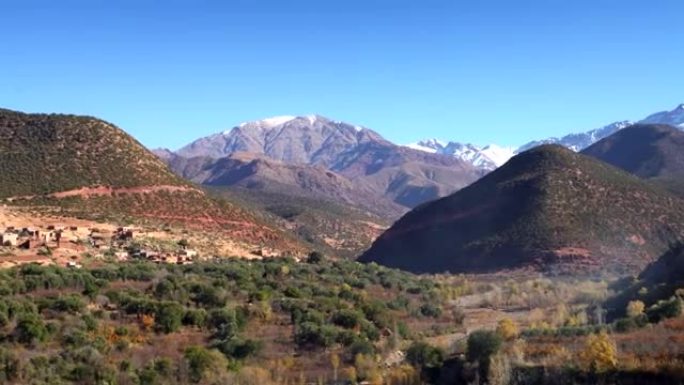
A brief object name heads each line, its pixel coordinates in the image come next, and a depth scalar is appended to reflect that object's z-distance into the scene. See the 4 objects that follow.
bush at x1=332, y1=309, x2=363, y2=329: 36.16
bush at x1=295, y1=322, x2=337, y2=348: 32.81
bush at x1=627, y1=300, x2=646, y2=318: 35.00
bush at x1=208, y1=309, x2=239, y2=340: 32.19
